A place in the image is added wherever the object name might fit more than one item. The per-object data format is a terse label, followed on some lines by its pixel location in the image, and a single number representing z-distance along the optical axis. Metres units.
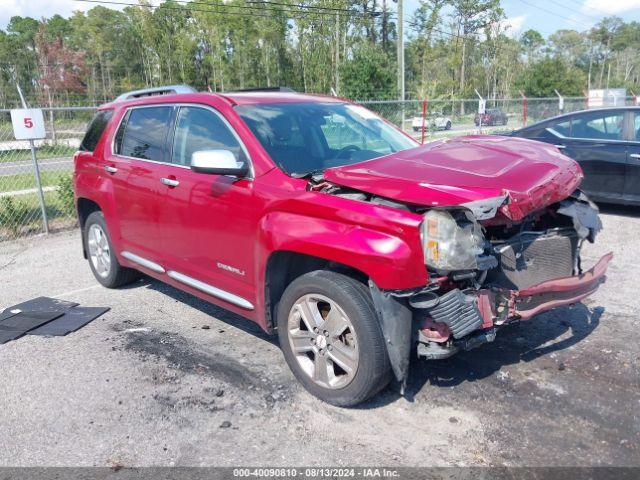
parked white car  15.39
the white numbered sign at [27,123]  7.98
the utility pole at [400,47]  23.31
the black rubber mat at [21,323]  4.78
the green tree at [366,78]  29.19
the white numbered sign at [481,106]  16.97
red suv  3.03
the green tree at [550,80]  41.72
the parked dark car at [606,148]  7.76
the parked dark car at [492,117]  17.88
